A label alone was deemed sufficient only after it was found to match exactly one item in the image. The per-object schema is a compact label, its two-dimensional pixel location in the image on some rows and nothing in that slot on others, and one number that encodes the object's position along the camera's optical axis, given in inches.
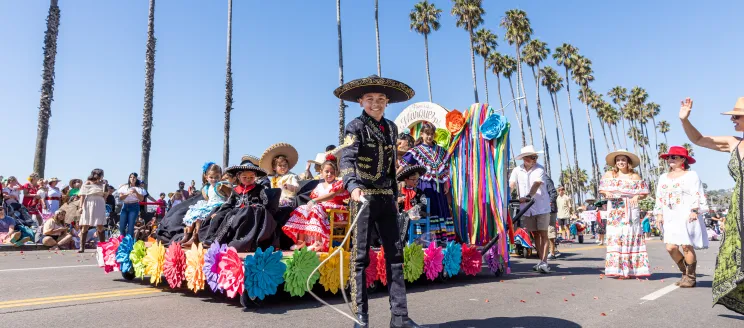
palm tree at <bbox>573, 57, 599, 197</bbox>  2175.2
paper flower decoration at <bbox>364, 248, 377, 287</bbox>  234.4
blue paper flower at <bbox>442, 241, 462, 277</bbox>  280.1
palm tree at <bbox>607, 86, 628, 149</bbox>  2536.9
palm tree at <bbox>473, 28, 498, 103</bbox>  1790.1
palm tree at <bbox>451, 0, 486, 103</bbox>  1594.5
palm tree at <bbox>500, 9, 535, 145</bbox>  1739.7
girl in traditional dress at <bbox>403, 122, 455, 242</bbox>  301.4
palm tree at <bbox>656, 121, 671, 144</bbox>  3321.9
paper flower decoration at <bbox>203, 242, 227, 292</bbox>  204.8
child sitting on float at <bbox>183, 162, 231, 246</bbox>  266.4
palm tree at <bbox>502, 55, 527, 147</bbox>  1930.4
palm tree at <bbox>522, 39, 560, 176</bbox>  1913.1
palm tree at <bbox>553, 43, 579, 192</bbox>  2151.8
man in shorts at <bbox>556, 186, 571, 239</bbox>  668.7
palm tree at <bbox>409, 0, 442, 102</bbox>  1603.1
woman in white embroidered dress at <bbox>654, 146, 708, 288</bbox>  275.0
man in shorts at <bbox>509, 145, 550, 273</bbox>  335.9
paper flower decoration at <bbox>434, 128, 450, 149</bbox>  327.0
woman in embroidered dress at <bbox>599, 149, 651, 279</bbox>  319.0
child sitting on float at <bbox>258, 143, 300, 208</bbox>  326.0
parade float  200.8
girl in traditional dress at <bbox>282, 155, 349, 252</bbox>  243.0
